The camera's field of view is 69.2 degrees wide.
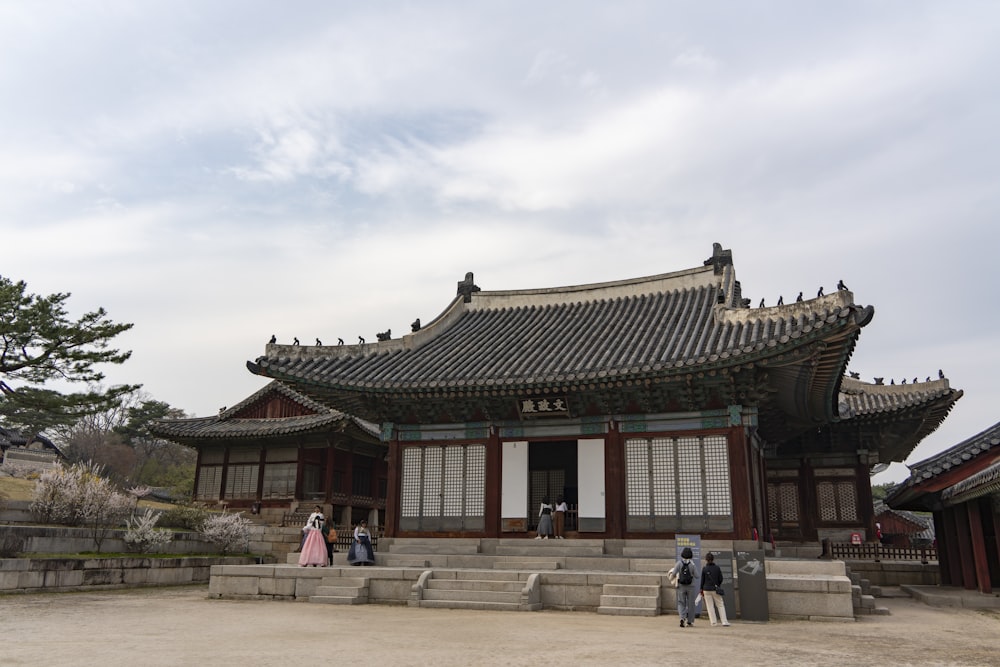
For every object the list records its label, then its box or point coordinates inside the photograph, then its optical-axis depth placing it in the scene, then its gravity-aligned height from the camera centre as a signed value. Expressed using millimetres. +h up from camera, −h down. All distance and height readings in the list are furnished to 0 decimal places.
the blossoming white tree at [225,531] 25688 -822
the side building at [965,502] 15906 +374
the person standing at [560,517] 18656 -125
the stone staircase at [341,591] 15477 -1723
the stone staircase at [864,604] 14142 -1688
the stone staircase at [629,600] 13445 -1592
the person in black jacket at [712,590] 11992 -1229
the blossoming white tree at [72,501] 22062 +138
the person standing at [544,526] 18438 -351
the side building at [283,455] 36750 +2773
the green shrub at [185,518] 26719 -391
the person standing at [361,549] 17953 -959
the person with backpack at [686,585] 11961 -1167
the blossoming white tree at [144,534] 21609 -825
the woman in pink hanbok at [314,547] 17625 -905
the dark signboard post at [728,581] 12766 -1145
